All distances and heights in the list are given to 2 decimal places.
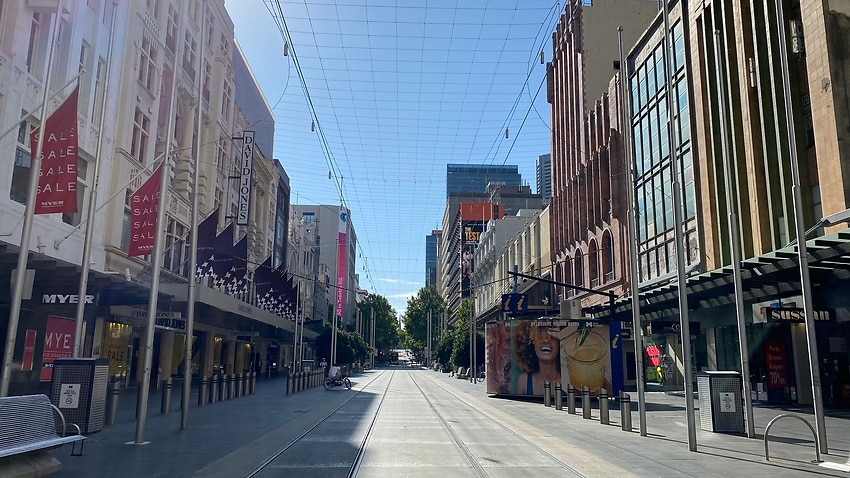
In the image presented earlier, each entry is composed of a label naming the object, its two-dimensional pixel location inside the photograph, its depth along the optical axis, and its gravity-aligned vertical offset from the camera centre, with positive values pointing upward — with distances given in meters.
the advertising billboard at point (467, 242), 101.81 +19.36
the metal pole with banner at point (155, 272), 13.48 +1.87
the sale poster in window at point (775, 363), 26.36 -0.10
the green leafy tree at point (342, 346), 65.44 +1.09
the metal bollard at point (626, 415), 17.00 -1.45
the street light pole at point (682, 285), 13.34 +1.67
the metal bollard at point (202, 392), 23.78 -1.35
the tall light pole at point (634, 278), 16.12 +2.08
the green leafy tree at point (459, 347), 65.06 +1.18
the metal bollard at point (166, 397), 20.23 -1.30
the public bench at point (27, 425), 9.05 -1.05
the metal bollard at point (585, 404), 20.66 -1.42
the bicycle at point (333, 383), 37.28 -1.50
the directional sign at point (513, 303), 34.78 +2.92
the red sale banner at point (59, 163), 16.17 +4.77
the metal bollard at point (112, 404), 16.23 -1.23
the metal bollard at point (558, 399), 24.56 -1.50
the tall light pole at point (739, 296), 15.50 +1.55
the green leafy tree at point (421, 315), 137.41 +9.06
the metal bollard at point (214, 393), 25.23 -1.45
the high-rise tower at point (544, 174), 148.88 +43.73
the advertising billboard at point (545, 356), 27.94 +0.13
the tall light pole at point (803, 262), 12.73 +2.03
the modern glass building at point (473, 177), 133.74 +40.14
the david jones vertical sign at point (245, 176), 41.91 +11.42
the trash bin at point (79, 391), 13.99 -0.78
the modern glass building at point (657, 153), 34.00 +11.51
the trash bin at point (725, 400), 16.38 -1.00
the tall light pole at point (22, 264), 12.09 +1.72
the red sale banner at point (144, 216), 19.36 +4.44
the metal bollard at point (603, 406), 18.69 -1.34
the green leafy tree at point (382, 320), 139.50 +8.30
